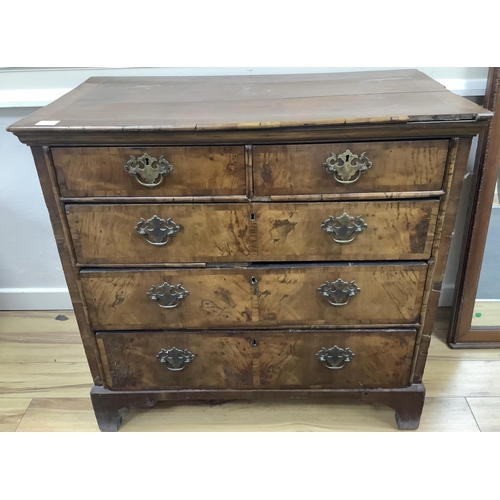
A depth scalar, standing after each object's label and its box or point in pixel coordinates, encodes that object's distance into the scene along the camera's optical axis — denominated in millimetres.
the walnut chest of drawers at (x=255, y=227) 998
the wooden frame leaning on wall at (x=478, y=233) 1380
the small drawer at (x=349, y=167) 1000
